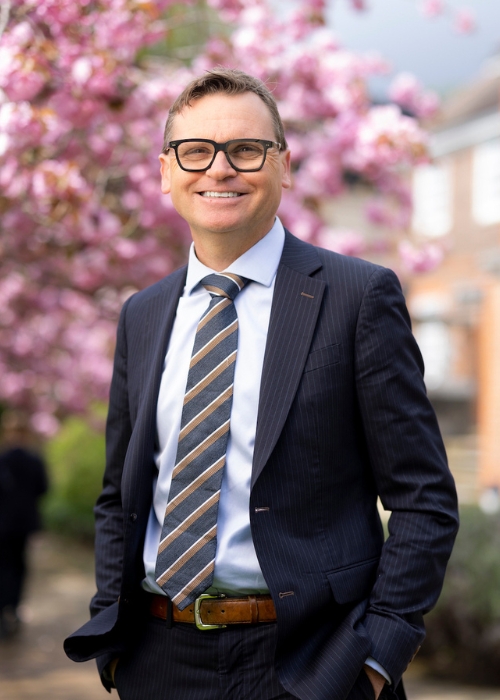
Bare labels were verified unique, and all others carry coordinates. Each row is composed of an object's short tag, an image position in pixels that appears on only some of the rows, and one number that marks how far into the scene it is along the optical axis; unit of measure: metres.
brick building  17.59
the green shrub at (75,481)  12.56
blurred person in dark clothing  7.98
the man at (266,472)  1.94
